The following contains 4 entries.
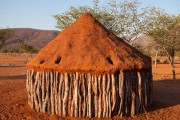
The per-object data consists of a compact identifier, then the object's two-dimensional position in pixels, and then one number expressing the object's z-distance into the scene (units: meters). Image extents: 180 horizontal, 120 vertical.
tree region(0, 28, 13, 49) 33.49
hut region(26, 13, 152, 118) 9.86
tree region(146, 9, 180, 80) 20.48
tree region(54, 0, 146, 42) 25.06
